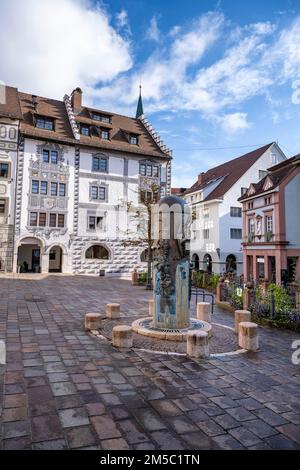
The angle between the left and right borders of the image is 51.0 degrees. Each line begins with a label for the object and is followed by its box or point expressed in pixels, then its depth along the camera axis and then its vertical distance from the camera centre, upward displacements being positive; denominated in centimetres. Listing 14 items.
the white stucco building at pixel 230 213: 3528 +519
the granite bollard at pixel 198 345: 669 -185
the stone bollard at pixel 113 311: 1037 -179
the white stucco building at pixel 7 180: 2605 +633
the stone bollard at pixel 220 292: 1455 -157
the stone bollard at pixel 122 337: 722 -185
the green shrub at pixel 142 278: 2289 -151
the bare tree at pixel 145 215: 2105 +370
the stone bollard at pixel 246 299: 1182 -154
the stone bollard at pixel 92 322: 870 -181
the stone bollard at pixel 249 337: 747 -187
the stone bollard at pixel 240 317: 915 -170
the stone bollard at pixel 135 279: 2239 -156
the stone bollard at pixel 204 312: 1017 -175
